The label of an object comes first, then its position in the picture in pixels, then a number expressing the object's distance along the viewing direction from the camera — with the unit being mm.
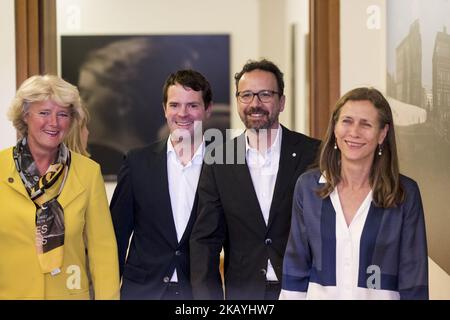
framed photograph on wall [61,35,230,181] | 5723
